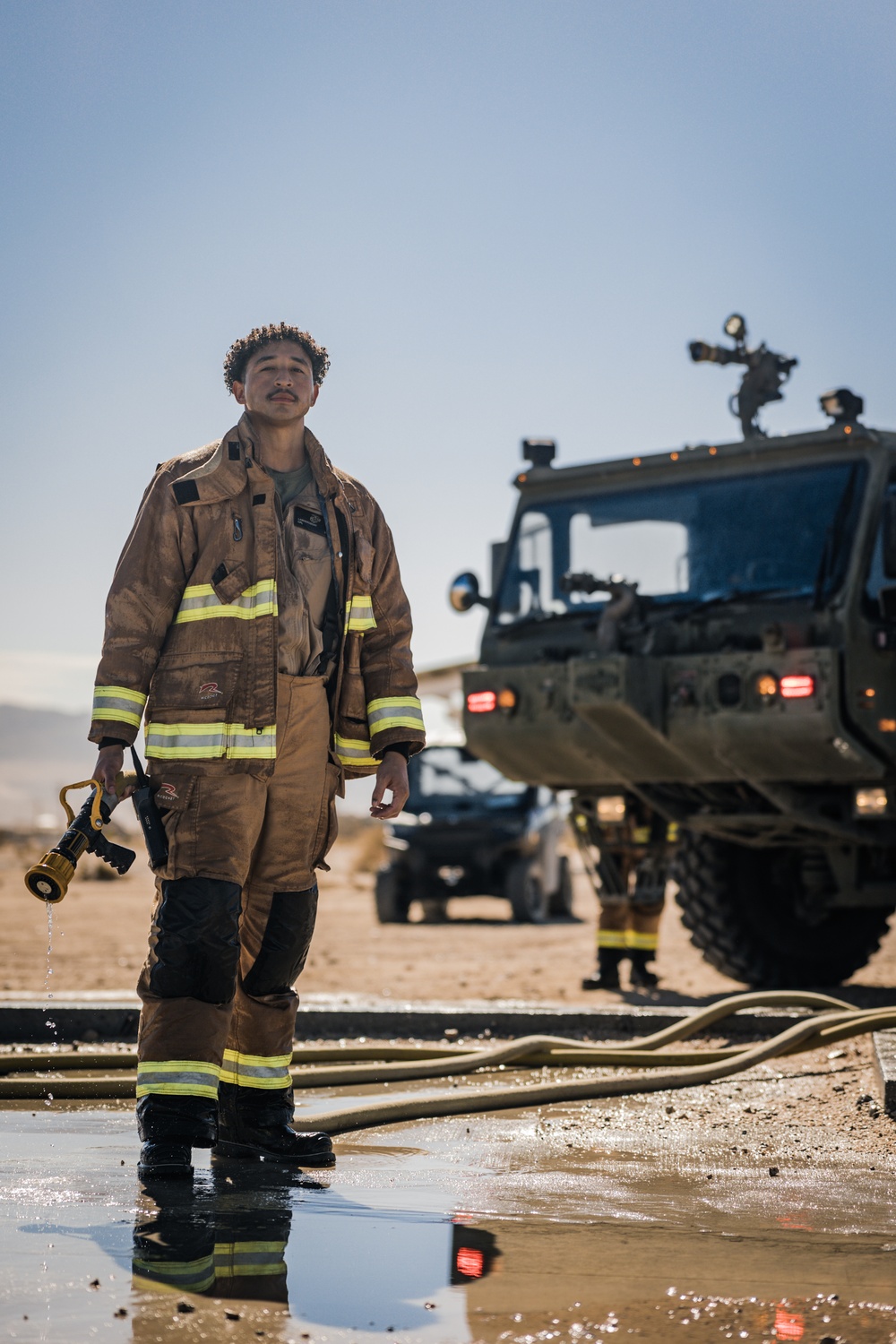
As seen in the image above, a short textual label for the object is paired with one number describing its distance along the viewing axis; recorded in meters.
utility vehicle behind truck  19.03
